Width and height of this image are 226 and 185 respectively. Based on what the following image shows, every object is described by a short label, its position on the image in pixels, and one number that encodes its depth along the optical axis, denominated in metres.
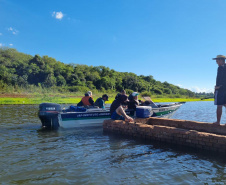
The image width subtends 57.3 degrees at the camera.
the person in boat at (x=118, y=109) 9.30
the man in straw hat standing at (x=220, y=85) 6.88
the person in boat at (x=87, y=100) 11.65
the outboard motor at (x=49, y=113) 9.95
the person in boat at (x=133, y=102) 10.94
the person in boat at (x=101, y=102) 11.50
